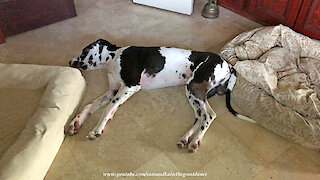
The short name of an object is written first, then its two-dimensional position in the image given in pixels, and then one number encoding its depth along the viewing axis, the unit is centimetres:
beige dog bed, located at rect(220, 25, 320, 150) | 212
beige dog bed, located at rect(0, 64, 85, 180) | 172
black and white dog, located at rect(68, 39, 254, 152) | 221
